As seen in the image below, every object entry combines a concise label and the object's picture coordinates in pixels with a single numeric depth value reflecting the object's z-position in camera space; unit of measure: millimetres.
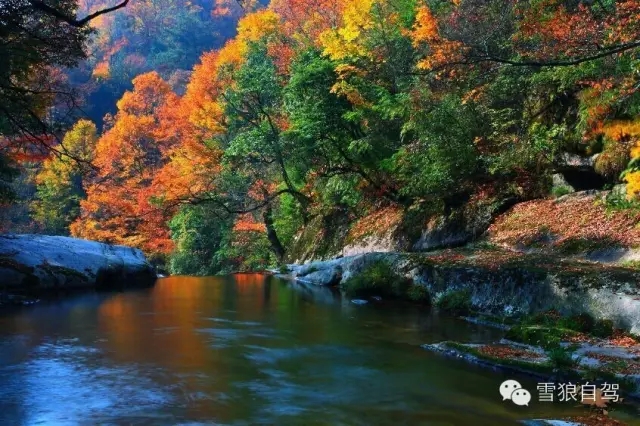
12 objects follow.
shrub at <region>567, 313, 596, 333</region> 8805
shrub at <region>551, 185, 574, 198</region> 15127
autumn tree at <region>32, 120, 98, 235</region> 38312
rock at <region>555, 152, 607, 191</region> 14462
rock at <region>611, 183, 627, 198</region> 12934
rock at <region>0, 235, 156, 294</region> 13984
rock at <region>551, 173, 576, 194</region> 15192
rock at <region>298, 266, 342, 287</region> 16984
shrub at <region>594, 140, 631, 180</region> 13275
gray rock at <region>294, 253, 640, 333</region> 8688
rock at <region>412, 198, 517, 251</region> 16125
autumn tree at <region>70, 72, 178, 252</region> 32781
